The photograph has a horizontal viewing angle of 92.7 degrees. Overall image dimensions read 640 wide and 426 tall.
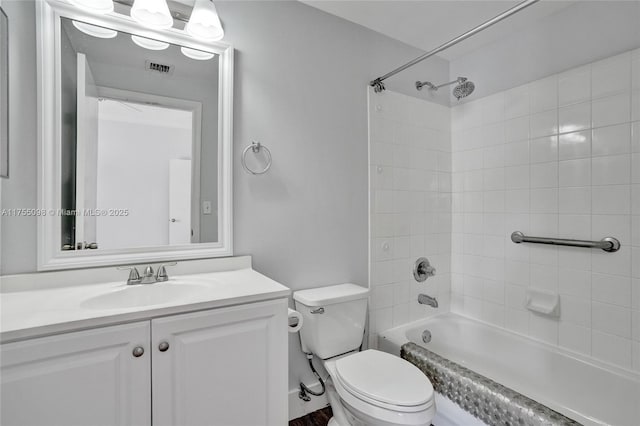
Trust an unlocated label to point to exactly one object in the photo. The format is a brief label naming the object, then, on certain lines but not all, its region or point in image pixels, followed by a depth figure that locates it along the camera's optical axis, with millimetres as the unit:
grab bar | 1613
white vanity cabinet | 827
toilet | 1212
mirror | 1255
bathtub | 1498
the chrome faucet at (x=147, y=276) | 1271
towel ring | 1594
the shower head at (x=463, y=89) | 1938
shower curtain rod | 1289
